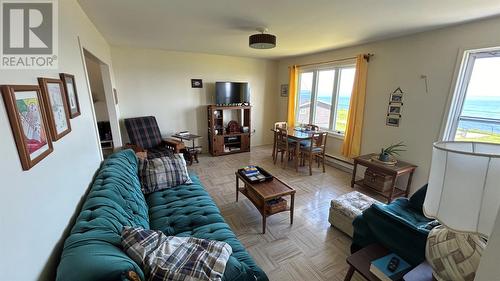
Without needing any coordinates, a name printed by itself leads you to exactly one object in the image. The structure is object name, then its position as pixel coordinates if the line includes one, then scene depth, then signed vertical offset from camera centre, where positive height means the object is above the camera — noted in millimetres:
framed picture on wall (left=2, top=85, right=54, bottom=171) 759 -96
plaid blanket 872 -725
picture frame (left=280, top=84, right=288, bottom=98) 5333 +193
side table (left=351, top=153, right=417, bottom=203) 2724 -978
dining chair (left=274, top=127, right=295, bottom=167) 4043 -918
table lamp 715 -395
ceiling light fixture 2512 +703
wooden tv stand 4652 -850
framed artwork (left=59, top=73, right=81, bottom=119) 1406 +35
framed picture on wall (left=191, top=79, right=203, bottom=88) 4535 +330
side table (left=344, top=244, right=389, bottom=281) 1261 -1050
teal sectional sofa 774 -659
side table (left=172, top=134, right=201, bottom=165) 4227 -1077
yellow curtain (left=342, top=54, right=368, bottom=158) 3438 -274
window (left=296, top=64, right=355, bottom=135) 3947 +24
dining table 3705 -707
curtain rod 3328 +658
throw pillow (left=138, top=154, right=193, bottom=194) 2105 -787
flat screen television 4617 +130
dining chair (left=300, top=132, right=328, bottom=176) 3789 -933
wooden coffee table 2110 -982
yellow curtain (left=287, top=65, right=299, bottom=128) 4871 +132
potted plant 2923 -792
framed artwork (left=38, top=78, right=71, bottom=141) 1066 -43
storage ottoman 2088 -1144
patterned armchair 3727 -720
